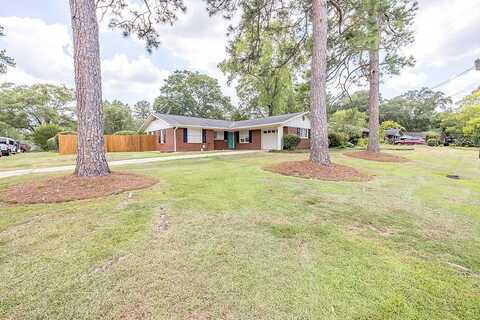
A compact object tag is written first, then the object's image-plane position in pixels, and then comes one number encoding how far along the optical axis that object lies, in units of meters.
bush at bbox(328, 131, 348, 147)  20.14
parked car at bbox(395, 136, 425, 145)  29.39
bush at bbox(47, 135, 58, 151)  21.61
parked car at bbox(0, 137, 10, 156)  18.40
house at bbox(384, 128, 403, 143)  34.38
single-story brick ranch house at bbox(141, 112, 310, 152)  19.48
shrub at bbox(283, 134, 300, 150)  18.94
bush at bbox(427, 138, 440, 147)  28.22
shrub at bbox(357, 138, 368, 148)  22.53
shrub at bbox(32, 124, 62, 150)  23.17
